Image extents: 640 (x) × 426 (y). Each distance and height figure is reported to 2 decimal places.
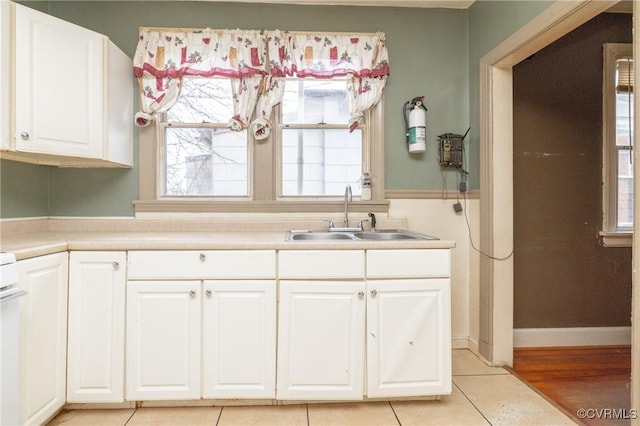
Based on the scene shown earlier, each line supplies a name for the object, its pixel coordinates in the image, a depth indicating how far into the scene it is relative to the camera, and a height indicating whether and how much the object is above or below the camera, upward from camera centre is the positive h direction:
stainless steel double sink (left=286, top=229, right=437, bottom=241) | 2.17 -0.13
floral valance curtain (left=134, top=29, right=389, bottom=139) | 2.40 +1.00
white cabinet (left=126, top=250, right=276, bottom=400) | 1.81 -0.55
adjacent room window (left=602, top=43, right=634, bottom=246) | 2.66 +0.53
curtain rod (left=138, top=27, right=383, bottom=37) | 2.44 +1.23
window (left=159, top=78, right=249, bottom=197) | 2.54 +0.46
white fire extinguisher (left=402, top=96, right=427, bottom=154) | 2.49 +0.60
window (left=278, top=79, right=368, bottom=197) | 2.59 +0.50
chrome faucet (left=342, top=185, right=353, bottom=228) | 2.40 +0.08
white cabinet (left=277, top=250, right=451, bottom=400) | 1.83 -0.56
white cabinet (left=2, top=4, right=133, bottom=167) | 1.81 +0.64
